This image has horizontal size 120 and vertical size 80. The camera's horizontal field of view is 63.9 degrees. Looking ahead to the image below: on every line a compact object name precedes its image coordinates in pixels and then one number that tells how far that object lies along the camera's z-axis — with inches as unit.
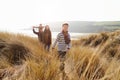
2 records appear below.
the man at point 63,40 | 99.2
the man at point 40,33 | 153.6
